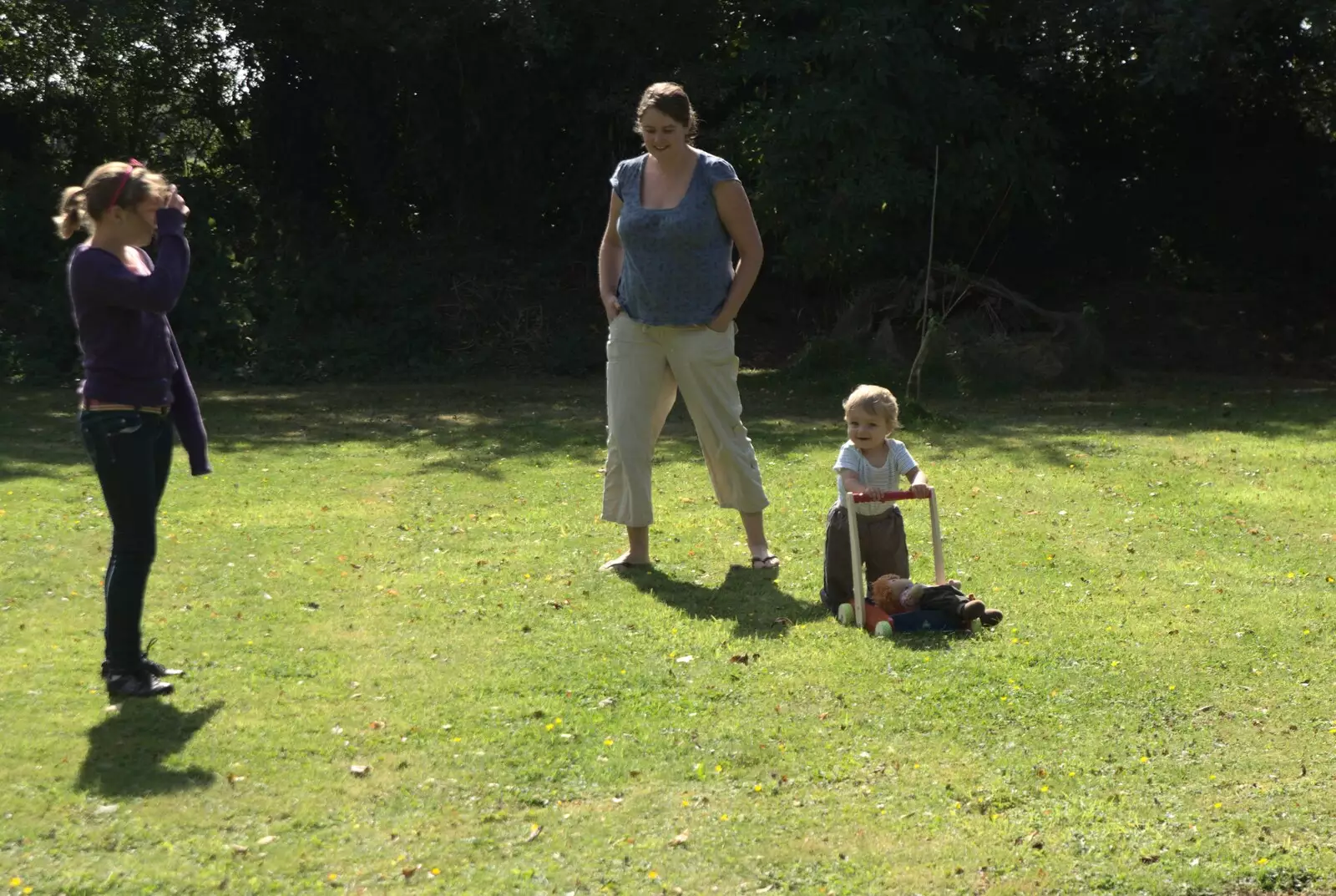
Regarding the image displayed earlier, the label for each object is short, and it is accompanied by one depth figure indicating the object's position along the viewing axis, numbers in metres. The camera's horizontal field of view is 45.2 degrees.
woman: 7.38
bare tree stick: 15.56
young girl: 5.49
